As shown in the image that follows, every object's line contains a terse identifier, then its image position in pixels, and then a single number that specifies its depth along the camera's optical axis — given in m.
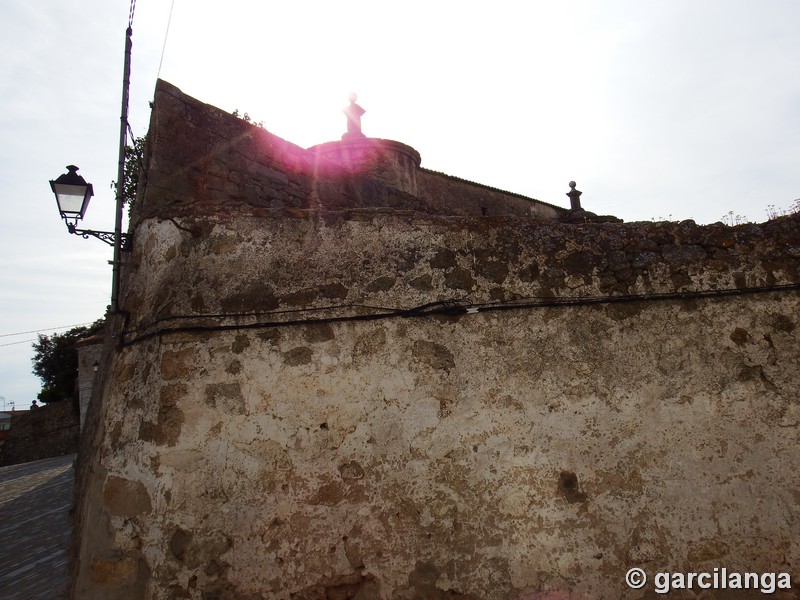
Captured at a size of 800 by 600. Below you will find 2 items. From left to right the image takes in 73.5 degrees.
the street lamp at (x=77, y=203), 4.40
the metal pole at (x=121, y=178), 4.33
